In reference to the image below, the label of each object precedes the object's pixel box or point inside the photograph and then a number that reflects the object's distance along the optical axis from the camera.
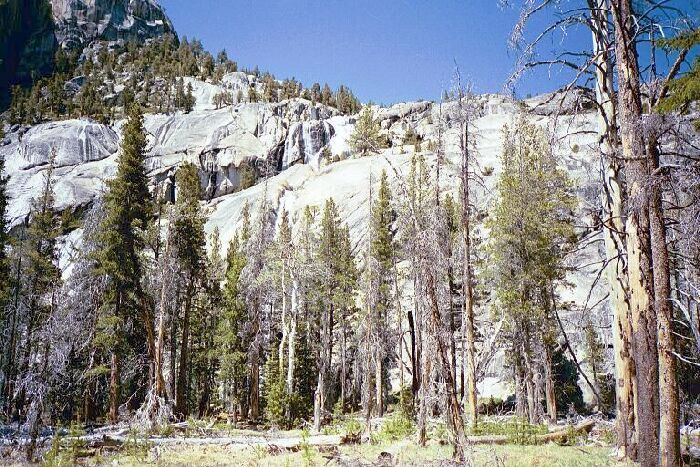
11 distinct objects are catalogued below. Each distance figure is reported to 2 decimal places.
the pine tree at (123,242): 23.44
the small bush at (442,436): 12.45
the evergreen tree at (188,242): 29.19
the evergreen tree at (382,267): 27.51
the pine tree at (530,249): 21.11
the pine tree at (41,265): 29.77
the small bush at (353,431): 14.80
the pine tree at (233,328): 31.88
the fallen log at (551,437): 11.92
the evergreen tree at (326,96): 117.37
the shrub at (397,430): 14.74
